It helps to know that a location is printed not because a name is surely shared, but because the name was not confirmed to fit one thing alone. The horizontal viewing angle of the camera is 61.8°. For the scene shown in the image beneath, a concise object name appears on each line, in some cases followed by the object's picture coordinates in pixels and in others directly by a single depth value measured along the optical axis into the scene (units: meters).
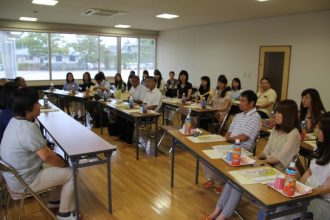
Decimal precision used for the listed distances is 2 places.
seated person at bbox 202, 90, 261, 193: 3.03
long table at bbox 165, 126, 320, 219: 1.68
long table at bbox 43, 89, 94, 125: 6.35
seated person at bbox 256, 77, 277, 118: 5.42
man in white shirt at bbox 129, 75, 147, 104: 5.63
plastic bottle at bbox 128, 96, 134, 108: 4.87
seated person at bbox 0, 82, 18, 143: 3.04
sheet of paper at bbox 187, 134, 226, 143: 2.91
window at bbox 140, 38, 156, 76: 11.57
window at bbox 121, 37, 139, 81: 11.12
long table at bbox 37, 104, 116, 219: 2.48
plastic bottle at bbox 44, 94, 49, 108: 4.68
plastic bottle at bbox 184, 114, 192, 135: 3.12
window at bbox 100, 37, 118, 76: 10.66
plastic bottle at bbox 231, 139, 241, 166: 2.22
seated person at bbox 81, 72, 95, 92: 7.55
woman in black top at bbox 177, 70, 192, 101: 6.53
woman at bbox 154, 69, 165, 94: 7.83
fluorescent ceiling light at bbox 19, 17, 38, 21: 8.50
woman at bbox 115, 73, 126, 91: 7.59
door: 6.89
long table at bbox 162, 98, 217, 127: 4.84
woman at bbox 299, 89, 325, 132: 3.53
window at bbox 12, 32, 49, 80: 9.16
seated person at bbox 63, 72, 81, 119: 7.10
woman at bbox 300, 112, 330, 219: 1.90
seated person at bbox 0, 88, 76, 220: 2.26
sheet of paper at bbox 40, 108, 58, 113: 4.38
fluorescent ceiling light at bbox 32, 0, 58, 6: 5.57
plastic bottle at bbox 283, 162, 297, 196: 1.75
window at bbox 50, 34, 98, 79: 9.83
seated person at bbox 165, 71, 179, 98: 7.38
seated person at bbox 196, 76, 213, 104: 6.08
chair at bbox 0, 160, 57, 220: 2.09
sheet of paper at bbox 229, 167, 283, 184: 1.97
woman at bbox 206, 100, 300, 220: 2.46
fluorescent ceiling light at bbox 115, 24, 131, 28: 9.90
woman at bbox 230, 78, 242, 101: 6.46
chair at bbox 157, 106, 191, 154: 4.34
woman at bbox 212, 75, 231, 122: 5.14
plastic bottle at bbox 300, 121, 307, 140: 3.06
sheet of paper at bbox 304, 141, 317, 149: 2.84
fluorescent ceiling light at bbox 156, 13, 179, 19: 7.16
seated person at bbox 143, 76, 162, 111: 5.11
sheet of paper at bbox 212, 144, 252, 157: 2.49
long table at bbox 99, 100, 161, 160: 4.30
